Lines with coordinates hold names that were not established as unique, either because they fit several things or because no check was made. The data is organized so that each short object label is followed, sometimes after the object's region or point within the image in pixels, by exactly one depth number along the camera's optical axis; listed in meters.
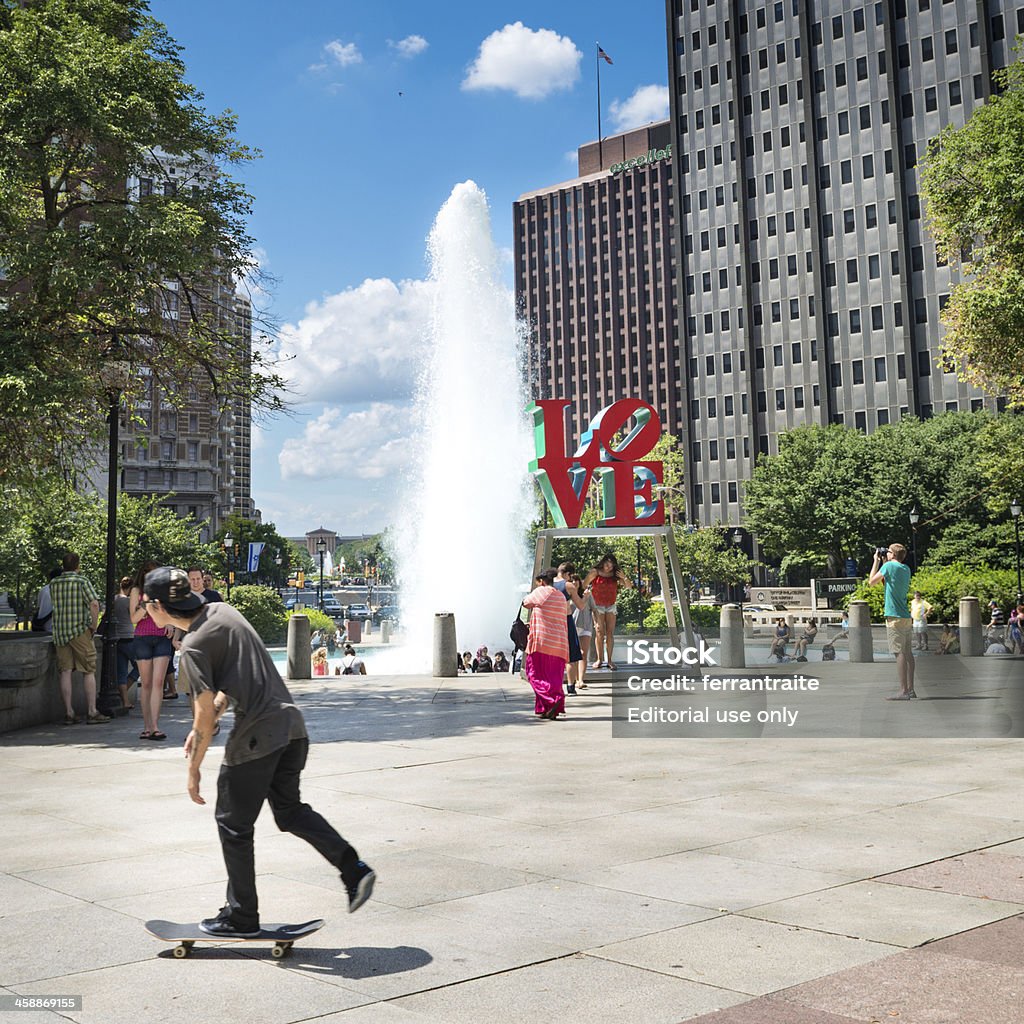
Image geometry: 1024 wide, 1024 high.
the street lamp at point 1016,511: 32.80
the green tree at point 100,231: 14.51
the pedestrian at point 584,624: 17.75
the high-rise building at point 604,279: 138.25
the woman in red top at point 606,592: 17.58
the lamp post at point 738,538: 88.88
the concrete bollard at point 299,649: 21.12
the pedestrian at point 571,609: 16.08
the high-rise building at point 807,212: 80.25
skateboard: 4.75
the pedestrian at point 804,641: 22.08
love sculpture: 19.38
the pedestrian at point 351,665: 29.39
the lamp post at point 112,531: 14.77
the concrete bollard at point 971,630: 22.67
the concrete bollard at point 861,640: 22.03
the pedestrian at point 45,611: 13.96
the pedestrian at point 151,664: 12.34
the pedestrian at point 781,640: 21.97
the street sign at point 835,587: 47.62
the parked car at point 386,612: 96.14
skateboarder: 4.84
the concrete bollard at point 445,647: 20.64
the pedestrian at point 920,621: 19.14
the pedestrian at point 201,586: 11.20
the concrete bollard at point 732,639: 21.08
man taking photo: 13.94
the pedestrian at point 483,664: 27.44
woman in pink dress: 13.73
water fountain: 39.34
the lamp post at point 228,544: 51.77
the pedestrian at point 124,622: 14.44
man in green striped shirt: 13.30
